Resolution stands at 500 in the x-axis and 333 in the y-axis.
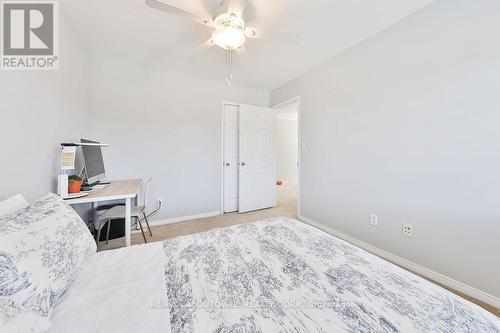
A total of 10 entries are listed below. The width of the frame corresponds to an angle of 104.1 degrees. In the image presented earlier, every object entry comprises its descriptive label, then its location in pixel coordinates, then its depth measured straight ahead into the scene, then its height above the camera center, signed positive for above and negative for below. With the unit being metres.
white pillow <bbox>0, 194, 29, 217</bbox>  0.88 -0.19
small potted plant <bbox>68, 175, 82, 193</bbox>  1.71 -0.17
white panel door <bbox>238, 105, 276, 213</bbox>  3.57 +0.14
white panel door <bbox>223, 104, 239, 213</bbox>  3.54 +0.16
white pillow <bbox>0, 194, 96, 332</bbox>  0.56 -0.34
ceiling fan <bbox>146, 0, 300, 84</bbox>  1.46 +1.16
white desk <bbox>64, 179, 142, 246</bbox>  1.63 -0.26
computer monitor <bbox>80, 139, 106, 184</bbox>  1.97 +0.02
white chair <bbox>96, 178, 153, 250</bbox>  2.01 -0.51
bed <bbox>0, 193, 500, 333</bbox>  0.62 -0.49
